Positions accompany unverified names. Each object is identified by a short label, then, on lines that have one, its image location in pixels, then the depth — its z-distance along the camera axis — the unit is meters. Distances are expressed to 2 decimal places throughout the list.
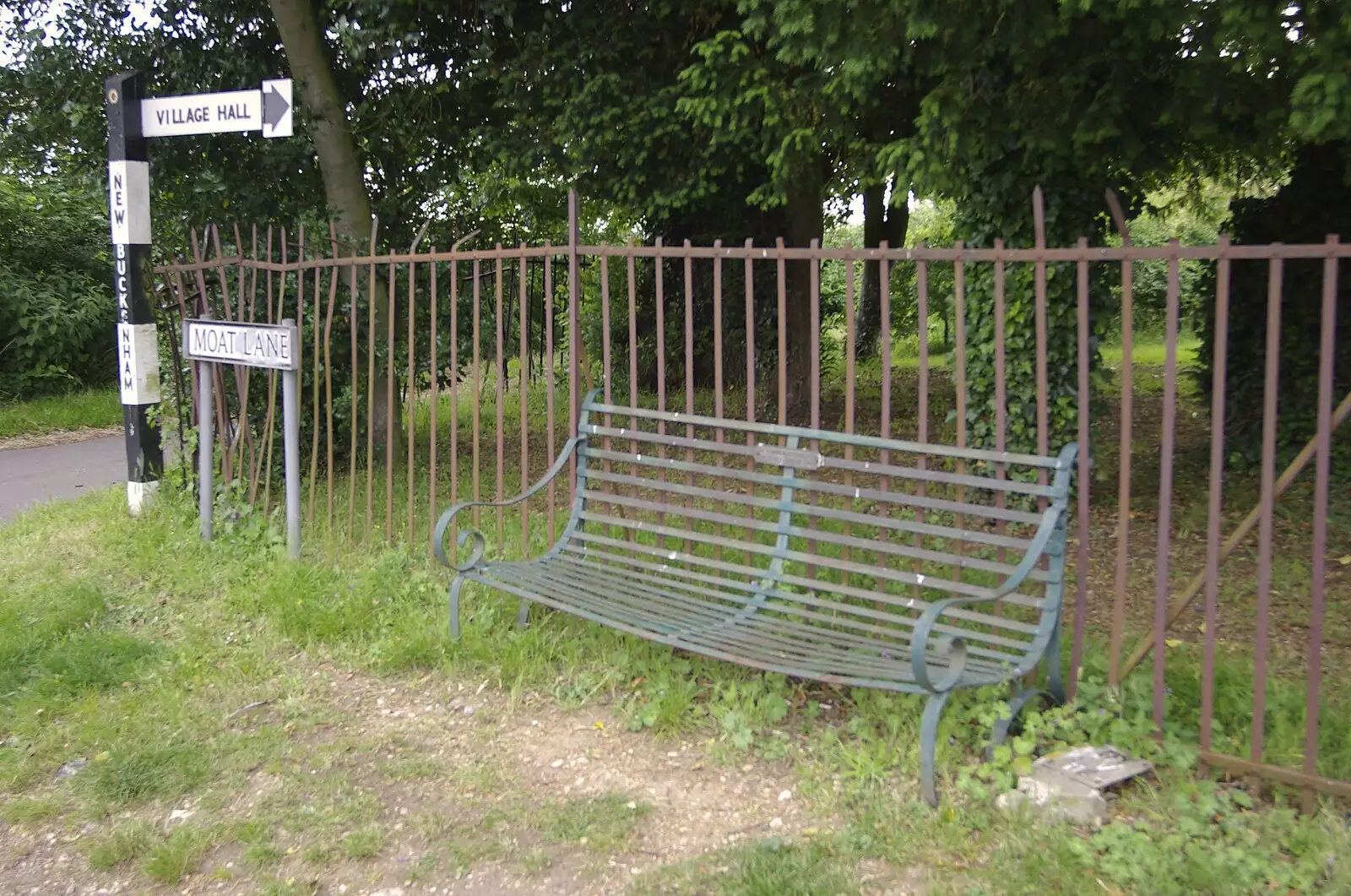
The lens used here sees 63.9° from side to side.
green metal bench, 3.50
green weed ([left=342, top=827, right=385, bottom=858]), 3.25
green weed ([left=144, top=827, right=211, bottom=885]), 3.18
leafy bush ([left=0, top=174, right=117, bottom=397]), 13.59
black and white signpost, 6.23
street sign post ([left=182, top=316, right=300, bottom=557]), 5.54
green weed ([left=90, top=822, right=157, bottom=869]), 3.28
